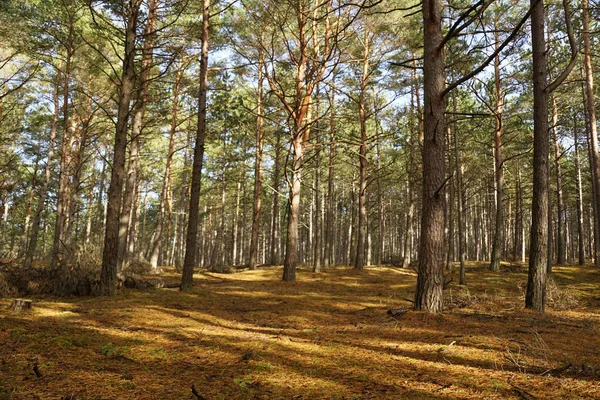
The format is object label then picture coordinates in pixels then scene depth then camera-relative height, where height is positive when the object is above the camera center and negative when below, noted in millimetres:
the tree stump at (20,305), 5837 -1355
